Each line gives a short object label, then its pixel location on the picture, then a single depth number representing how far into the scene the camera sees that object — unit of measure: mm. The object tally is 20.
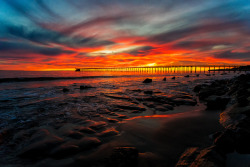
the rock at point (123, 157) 2168
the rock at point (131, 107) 5969
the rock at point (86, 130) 3652
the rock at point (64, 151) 2602
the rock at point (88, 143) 2893
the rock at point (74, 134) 3321
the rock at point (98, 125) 3961
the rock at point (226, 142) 2514
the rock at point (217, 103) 5742
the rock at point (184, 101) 6898
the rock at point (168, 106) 6082
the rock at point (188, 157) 2231
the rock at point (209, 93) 8239
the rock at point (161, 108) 5877
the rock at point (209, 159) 2031
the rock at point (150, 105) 6462
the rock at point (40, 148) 2607
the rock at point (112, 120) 4496
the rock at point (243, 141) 2475
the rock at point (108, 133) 3446
